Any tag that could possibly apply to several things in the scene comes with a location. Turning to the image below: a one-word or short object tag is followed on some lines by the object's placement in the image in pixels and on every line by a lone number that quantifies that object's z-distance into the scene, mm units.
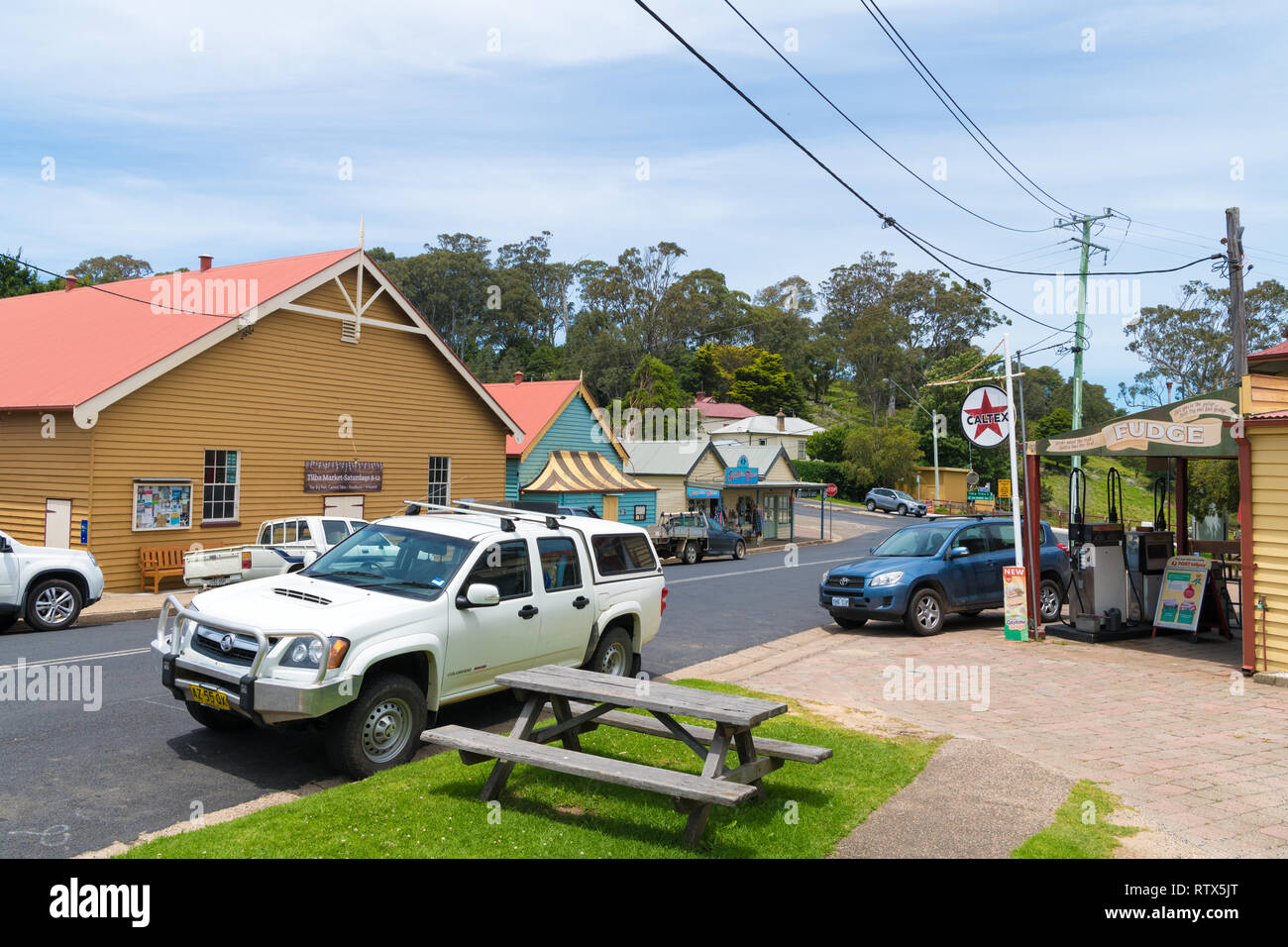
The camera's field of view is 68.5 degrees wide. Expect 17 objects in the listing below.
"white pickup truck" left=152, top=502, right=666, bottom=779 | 6246
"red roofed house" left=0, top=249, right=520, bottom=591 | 17703
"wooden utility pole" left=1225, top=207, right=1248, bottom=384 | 22062
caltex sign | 13984
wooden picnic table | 5156
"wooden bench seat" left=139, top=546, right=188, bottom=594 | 17969
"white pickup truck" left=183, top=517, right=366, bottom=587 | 15398
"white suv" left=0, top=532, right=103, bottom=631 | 12438
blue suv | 14180
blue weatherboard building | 31125
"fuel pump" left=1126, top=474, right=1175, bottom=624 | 14359
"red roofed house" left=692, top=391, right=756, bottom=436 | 77175
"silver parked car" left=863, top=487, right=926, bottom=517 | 59344
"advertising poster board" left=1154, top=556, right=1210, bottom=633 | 13438
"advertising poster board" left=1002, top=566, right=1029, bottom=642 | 13477
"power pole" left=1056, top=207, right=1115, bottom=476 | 34344
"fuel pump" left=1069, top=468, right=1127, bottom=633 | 13766
